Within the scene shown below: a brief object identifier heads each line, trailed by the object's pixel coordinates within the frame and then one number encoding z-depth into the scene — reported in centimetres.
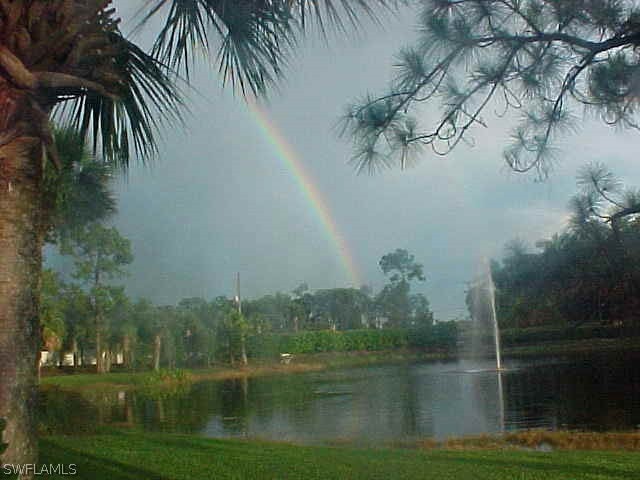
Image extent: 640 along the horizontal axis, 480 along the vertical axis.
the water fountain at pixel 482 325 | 2992
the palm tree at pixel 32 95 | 311
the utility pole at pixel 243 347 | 4131
